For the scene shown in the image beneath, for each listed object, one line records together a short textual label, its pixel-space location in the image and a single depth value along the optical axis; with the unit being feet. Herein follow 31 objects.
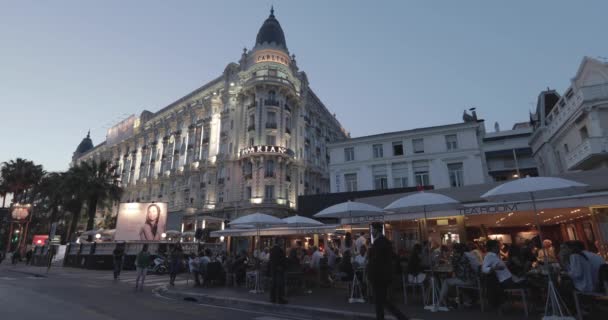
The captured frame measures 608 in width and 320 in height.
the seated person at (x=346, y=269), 33.42
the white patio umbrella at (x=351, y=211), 40.11
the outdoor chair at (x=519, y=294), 23.34
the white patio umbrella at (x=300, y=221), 50.55
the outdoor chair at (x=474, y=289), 25.31
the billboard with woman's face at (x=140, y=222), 95.86
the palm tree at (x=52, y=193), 121.29
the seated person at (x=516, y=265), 28.16
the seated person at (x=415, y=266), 29.04
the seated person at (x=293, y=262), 38.48
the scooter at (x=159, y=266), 76.54
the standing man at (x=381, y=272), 20.85
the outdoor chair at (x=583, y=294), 20.01
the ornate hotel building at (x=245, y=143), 135.85
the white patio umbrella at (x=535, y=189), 25.86
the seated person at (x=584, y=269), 20.39
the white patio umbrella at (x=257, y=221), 49.29
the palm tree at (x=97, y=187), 119.75
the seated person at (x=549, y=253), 32.83
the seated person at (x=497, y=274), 23.59
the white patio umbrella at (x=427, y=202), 34.23
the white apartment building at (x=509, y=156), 114.42
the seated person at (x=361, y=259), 33.50
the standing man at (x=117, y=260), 59.57
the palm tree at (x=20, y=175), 158.61
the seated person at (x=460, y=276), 26.27
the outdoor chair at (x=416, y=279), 27.98
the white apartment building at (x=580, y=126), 61.41
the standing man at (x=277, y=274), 30.83
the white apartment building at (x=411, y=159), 95.25
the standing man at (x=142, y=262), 44.88
